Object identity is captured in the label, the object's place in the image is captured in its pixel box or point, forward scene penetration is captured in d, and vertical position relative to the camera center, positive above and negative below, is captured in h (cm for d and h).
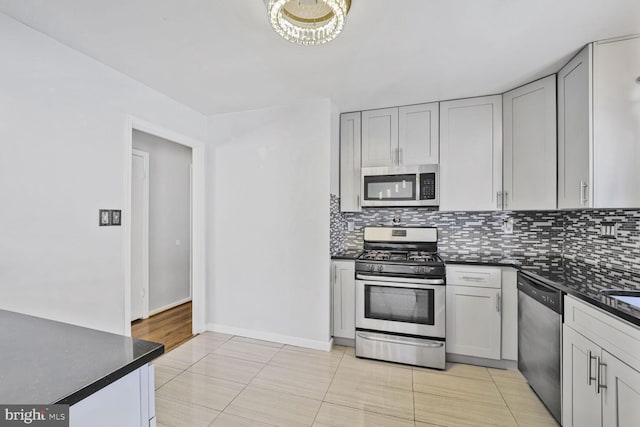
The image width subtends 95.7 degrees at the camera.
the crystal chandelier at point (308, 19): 142 +99
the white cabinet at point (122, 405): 68 -50
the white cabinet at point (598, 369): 128 -79
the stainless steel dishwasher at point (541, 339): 183 -89
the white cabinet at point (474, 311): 248 -87
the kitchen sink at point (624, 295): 153 -45
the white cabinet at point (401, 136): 289 +78
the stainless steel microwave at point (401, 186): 289 +27
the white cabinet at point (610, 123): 180 +57
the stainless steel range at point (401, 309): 251 -87
